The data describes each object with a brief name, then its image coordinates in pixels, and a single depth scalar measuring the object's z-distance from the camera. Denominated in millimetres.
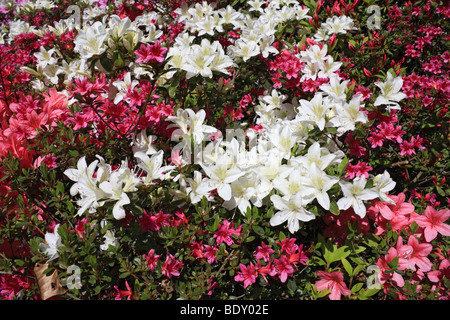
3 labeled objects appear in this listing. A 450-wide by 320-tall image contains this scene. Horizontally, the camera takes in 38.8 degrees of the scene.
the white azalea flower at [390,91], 936
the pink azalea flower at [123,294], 854
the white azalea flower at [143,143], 984
